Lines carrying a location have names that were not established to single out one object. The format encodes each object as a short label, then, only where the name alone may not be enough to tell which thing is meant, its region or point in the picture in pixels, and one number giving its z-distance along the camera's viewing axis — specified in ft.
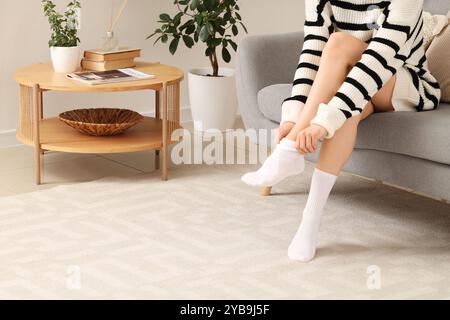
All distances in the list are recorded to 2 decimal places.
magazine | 11.40
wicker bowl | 11.75
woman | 8.63
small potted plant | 11.93
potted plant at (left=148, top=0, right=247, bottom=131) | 13.38
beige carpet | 8.20
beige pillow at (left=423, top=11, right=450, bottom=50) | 10.56
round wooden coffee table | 11.22
